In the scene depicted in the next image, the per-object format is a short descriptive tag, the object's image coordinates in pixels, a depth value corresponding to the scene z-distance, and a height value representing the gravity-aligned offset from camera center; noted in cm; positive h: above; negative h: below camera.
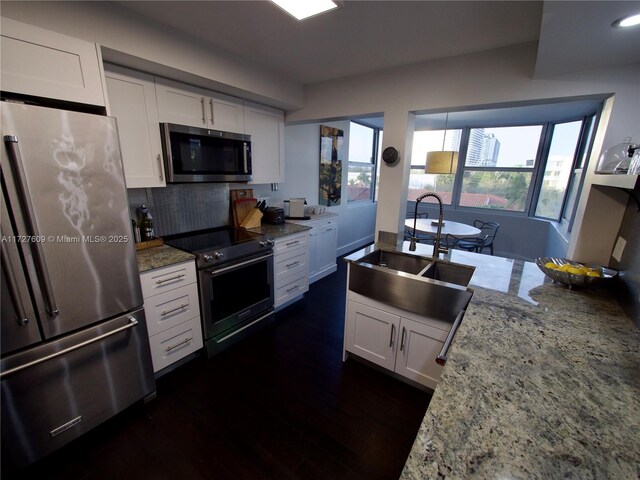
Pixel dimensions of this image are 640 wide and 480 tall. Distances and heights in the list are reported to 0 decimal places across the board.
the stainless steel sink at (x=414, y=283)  161 -72
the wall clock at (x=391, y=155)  243 +15
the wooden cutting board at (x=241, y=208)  290 -43
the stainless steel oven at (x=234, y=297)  215 -111
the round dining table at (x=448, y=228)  358 -76
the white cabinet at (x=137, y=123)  187 +30
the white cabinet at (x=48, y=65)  131 +50
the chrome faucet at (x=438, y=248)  198 -55
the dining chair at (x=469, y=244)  410 -107
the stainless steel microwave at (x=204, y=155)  213 +10
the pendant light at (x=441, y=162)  376 +15
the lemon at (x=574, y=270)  151 -52
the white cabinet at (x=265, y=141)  278 +29
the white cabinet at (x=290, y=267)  278 -103
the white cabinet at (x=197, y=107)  211 +50
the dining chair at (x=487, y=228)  430 -96
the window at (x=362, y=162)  512 +17
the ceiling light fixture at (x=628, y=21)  105 +61
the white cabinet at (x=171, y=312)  182 -102
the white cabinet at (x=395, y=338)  176 -114
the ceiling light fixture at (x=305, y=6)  146 +87
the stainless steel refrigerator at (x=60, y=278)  118 -55
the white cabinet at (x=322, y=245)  349 -100
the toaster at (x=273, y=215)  309 -52
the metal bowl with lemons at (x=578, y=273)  149 -53
